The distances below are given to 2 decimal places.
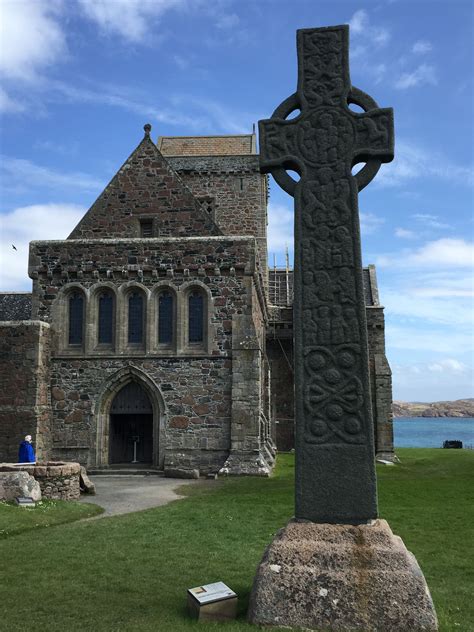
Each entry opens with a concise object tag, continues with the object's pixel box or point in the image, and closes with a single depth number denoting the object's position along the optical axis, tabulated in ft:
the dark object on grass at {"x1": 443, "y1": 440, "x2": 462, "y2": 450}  140.46
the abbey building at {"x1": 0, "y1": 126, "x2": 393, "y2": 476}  60.90
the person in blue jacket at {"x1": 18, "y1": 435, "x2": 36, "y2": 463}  51.47
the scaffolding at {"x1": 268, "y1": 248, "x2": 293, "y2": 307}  113.70
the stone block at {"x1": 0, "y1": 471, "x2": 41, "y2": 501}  40.04
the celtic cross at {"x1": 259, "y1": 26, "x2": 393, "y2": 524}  17.17
